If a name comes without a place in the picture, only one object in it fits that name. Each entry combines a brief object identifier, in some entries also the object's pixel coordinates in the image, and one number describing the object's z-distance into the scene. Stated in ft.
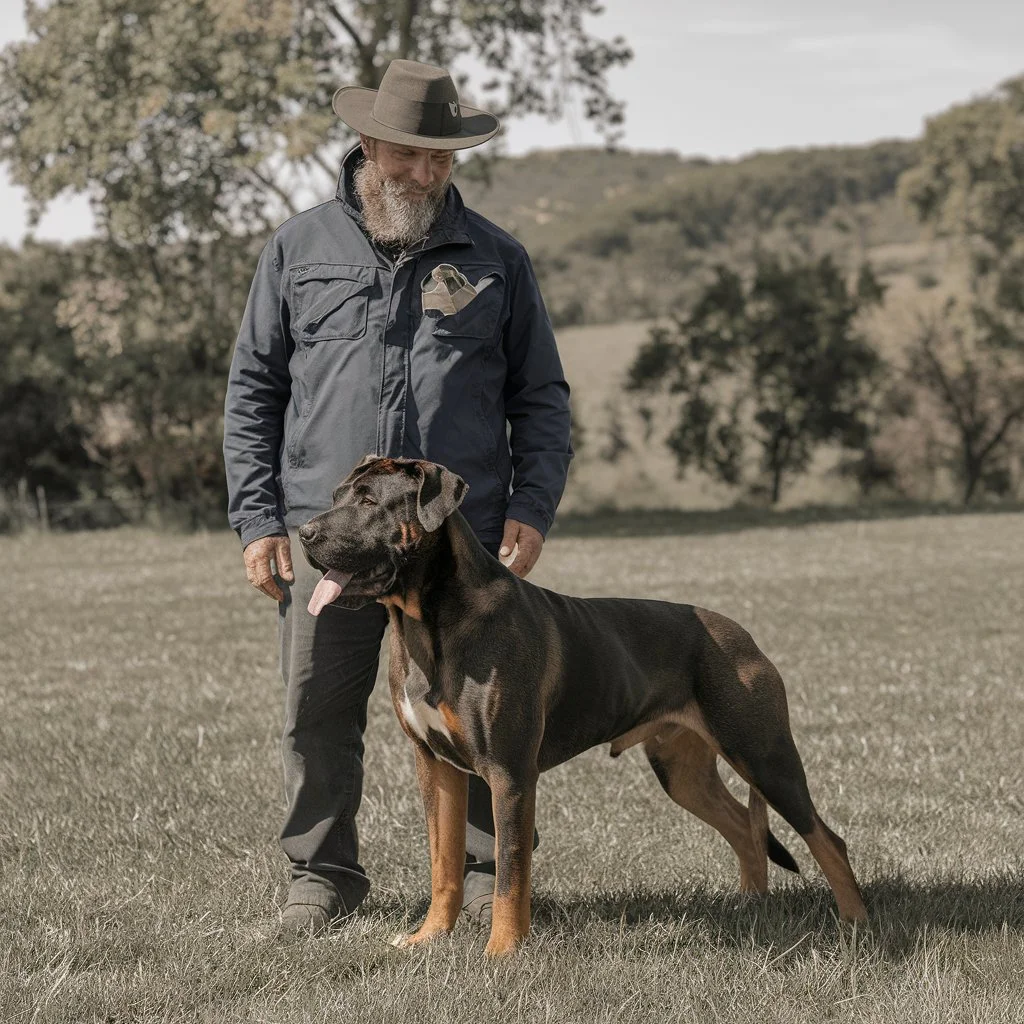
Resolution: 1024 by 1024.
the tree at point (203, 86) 75.56
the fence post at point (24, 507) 82.40
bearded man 14.34
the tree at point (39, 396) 89.61
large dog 12.51
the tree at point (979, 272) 110.11
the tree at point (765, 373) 107.55
